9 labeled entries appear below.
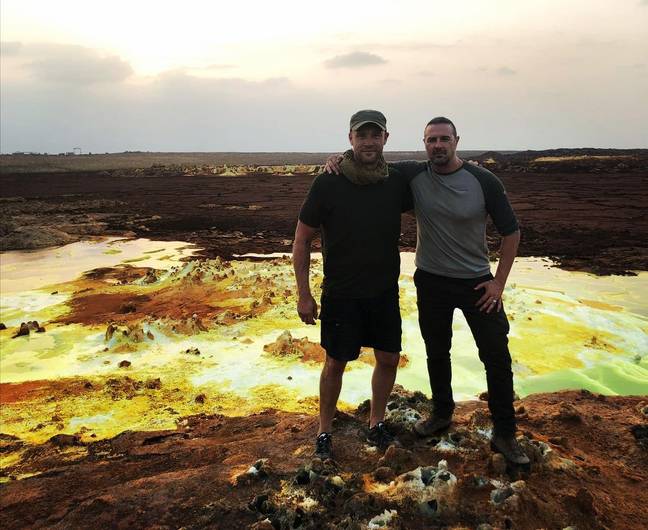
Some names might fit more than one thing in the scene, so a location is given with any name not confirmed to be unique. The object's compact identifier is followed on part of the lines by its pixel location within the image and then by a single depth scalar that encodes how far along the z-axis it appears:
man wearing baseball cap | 2.75
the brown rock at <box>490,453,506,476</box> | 2.64
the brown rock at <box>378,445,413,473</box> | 2.76
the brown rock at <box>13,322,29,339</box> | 6.83
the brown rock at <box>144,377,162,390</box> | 5.17
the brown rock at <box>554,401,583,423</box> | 3.45
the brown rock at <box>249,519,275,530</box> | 2.32
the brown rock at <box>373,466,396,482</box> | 2.63
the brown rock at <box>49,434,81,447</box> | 4.09
